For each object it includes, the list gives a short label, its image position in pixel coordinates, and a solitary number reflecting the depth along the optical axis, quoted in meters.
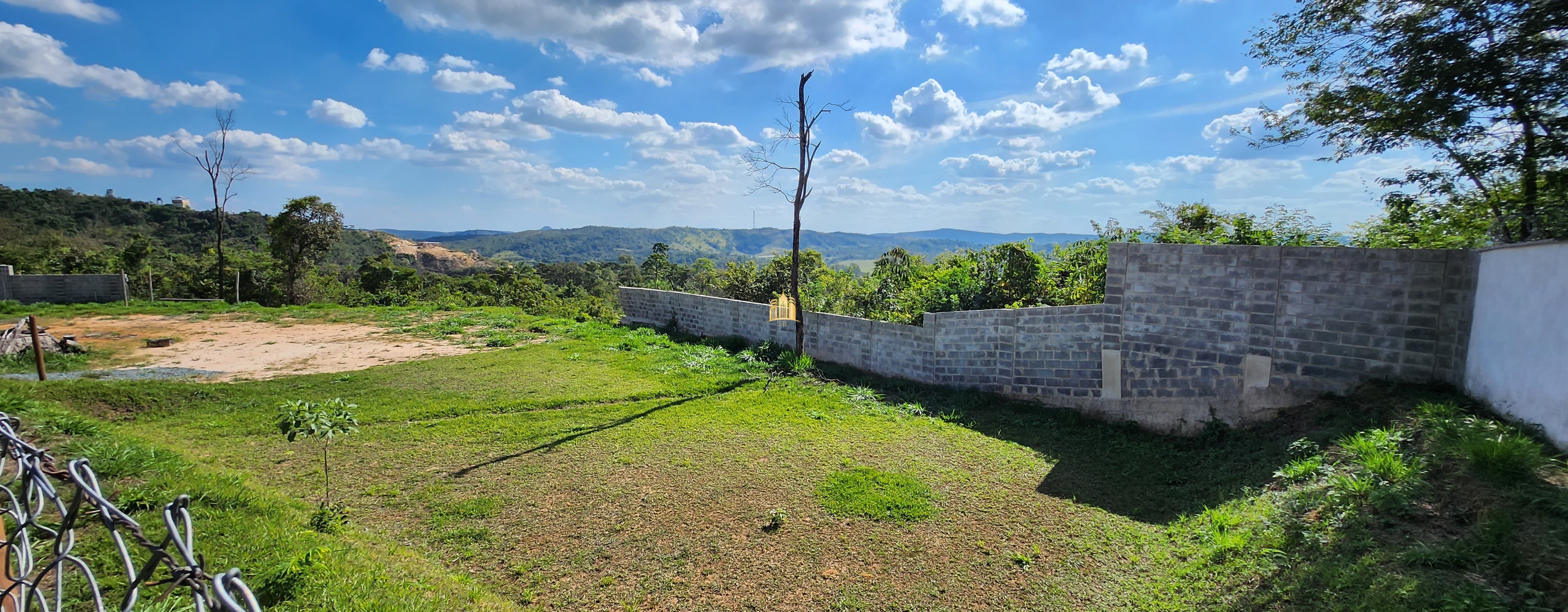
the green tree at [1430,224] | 6.17
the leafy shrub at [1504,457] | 3.66
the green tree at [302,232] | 20.56
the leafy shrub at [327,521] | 4.43
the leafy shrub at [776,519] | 4.89
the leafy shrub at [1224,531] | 4.18
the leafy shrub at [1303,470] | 4.89
